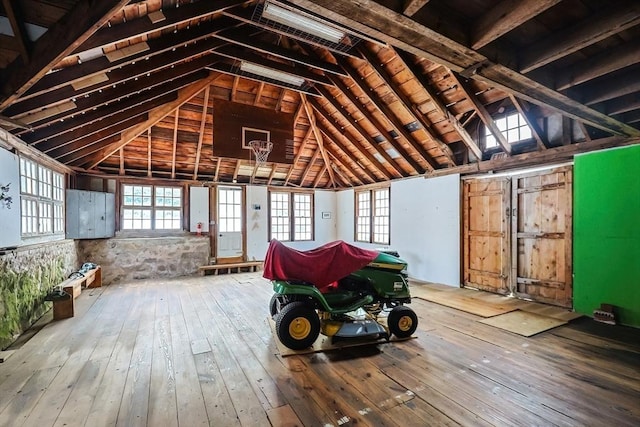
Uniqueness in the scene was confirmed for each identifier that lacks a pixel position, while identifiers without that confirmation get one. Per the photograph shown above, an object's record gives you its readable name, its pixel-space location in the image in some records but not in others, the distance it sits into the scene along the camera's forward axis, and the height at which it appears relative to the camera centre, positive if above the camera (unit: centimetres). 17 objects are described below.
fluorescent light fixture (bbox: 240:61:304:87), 528 +264
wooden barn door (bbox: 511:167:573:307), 468 -40
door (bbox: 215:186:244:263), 860 -36
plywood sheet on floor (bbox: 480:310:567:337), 380 -153
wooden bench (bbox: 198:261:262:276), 793 -154
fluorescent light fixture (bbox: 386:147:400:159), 698 +147
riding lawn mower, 327 -97
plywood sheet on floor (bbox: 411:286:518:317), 462 -156
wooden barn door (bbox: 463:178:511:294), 555 -43
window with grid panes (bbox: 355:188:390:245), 847 -11
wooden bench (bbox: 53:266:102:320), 433 -132
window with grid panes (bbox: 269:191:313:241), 963 -9
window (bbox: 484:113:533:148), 513 +153
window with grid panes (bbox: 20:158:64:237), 439 +21
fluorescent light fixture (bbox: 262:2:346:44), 362 +255
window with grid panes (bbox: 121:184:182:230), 768 +13
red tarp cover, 336 -60
